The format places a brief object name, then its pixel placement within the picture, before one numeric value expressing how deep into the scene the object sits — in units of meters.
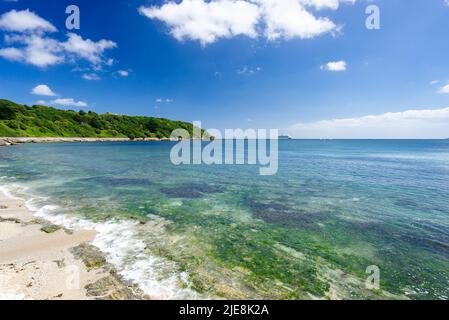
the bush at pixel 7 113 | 141.00
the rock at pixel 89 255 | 11.52
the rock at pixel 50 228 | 15.33
